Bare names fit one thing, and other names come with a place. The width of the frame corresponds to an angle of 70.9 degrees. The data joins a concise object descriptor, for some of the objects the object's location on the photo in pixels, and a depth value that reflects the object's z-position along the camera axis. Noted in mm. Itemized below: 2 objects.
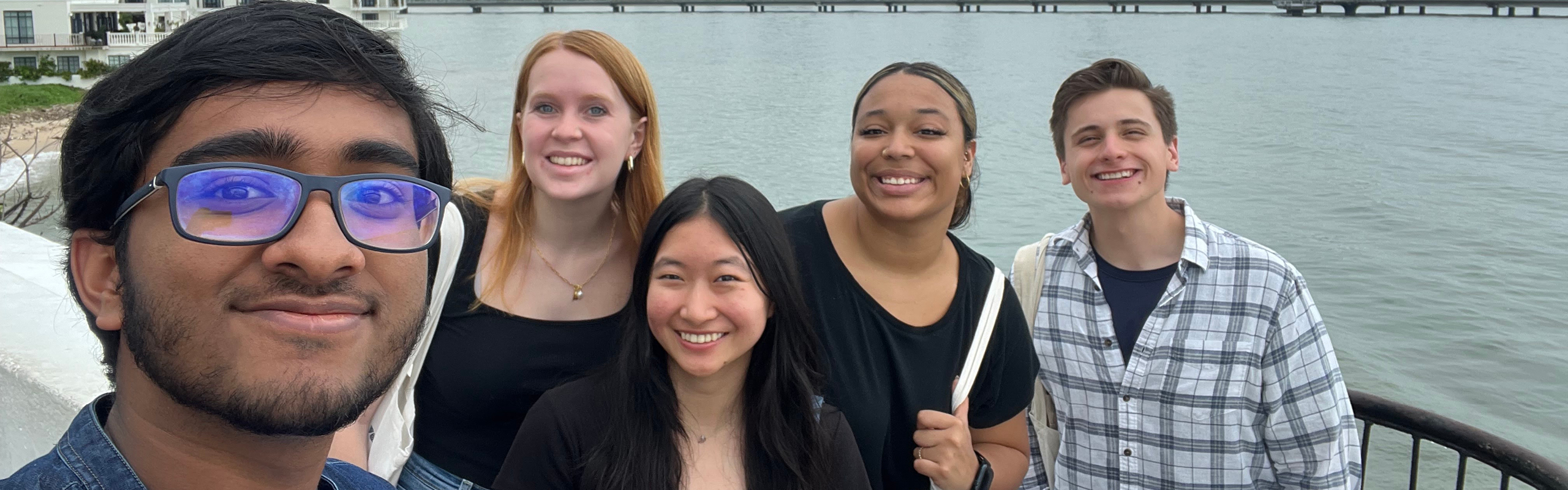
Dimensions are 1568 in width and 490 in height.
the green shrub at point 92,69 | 40166
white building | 43719
